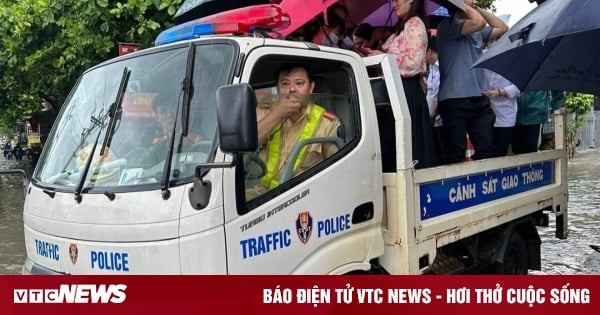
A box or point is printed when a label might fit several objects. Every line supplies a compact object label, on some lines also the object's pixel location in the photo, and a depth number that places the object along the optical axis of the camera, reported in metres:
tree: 6.68
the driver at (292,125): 2.69
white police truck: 2.31
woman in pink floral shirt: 3.47
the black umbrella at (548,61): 3.76
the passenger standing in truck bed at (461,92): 4.08
